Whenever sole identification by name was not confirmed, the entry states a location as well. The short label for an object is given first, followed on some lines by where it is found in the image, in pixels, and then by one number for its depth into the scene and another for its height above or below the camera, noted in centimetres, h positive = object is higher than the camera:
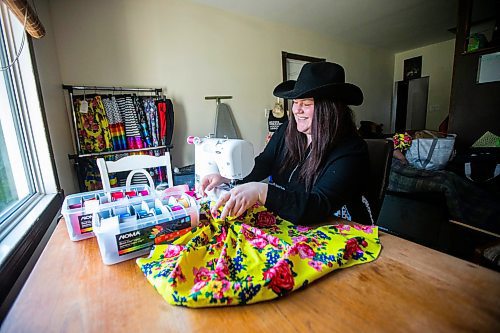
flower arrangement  221 -24
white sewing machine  87 -12
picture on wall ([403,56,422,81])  486 +96
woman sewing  78 -18
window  121 +2
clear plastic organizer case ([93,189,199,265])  60 -25
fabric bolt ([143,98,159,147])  231 +12
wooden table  41 -35
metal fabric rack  202 +5
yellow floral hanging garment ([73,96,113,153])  205 +4
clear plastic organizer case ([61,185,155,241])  74 -24
